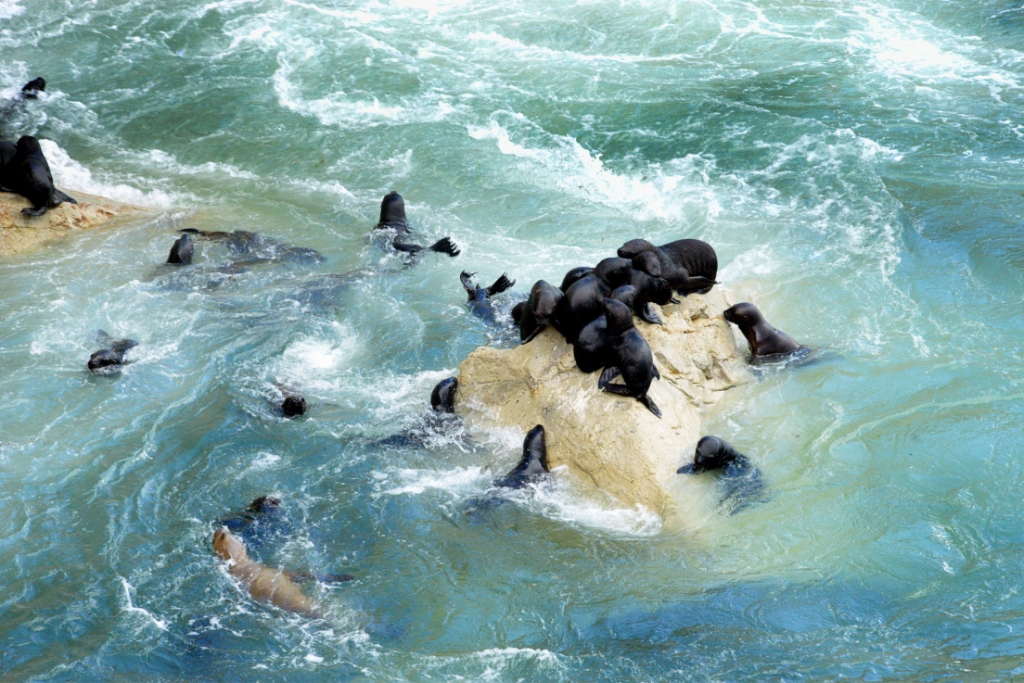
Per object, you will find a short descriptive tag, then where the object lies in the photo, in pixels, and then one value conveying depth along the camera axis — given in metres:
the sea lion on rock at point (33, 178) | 25.22
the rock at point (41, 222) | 24.84
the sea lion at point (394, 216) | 26.05
